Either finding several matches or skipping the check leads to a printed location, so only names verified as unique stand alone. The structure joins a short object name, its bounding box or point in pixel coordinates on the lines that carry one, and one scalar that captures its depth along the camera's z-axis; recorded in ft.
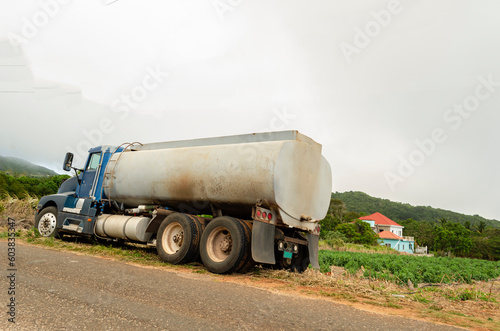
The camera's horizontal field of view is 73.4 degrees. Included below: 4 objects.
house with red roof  252.21
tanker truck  24.80
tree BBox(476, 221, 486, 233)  292.81
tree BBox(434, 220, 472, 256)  220.84
